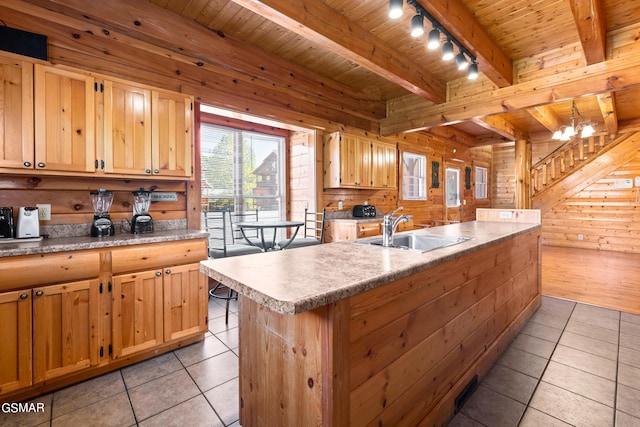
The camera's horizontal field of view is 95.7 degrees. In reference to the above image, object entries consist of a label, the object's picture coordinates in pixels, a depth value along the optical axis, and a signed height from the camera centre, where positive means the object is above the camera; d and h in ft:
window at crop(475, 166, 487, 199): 27.13 +2.82
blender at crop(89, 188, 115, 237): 7.42 +0.00
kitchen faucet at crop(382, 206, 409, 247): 6.31 -0.41
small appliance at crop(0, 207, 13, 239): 6.38 -0.21
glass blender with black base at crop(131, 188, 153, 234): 8.02 +0.00
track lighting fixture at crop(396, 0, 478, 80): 6.45 +4.81
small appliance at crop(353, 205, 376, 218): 14.98 +0.06
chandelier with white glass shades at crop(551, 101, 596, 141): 15.06 +4.29
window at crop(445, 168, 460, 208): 23.09 +2.04
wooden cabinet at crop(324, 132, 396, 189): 13.37 +2.45
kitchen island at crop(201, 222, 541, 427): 3.32 -1.72
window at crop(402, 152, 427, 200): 18.97 +2.40
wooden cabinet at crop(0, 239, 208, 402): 5.62 -2.26
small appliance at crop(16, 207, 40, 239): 6.51 -0.22
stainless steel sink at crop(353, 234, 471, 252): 6.89 -0.72
